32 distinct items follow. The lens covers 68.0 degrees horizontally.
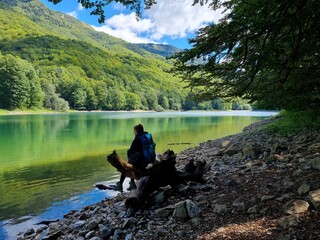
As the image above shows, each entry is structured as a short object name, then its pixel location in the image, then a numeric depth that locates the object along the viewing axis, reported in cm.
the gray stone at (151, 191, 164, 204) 650
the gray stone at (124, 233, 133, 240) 525
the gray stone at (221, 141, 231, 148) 1580
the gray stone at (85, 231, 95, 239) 599
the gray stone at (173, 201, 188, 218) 540
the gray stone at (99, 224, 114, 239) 571
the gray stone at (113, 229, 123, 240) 551
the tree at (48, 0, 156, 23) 457
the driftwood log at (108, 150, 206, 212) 638
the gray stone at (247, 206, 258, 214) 489
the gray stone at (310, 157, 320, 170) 612
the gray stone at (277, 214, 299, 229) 410
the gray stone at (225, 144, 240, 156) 1182
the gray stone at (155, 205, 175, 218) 574
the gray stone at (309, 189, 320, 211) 437
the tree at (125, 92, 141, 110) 13473
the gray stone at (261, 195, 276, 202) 525
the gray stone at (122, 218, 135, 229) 580
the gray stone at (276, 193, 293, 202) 508
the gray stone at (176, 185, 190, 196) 677
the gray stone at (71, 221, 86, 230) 682
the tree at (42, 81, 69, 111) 9023
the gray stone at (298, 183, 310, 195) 504
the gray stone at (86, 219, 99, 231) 645
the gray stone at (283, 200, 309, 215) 442
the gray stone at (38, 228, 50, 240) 656
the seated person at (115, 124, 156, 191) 734
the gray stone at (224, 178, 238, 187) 681
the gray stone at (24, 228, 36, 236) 755
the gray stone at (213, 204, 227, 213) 529
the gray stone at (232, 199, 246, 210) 517
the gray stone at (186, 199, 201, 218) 533
